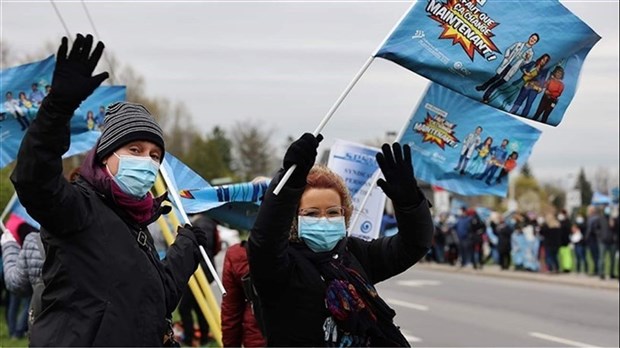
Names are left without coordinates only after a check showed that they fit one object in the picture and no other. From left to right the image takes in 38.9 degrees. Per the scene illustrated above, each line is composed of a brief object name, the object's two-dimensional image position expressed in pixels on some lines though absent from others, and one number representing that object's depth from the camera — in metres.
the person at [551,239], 21.58
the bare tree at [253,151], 64.50
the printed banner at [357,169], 7.41
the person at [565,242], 21.84
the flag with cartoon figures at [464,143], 6.51
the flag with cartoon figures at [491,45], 4.39
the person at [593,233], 19.75
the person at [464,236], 25.03
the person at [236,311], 5.28
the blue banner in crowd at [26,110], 7.74
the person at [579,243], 21.78
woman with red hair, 3.17
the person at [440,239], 28.30
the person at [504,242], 23.97
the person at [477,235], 24.93
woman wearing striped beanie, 2.72
